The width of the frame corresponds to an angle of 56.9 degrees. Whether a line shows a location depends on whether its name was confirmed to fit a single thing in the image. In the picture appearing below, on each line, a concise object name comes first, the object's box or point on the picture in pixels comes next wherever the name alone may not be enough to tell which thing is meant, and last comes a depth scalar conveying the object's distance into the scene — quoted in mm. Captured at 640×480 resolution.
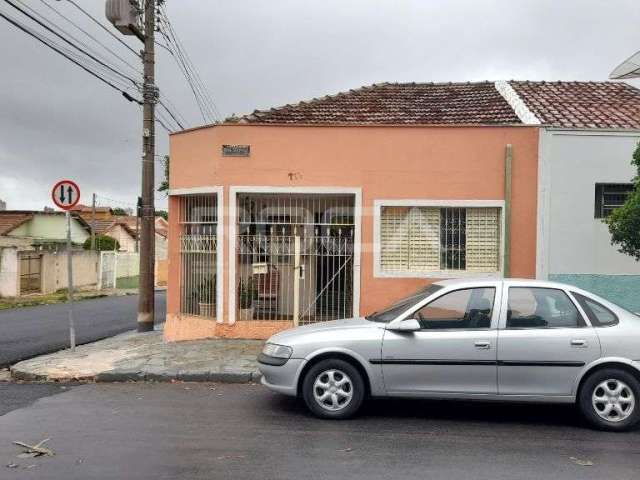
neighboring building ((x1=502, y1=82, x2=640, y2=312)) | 10234
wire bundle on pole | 9032
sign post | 9484
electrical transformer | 11578
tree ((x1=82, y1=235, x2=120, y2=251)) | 39547
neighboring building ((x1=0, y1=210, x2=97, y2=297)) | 24500
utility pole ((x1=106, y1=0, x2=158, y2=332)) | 12086
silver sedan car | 5645
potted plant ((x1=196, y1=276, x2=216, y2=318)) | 10531
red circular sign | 9484
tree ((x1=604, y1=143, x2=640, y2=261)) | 7785
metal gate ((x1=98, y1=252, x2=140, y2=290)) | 31797
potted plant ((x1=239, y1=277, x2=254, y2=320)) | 10336
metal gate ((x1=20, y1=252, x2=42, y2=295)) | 25453
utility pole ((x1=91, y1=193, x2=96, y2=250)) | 35906
